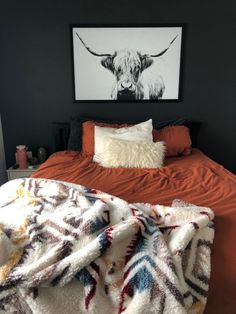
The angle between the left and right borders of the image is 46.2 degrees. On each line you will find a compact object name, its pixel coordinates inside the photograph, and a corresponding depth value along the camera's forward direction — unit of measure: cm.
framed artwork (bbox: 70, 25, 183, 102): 273
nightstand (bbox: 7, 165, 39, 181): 274
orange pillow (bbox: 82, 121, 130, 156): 253
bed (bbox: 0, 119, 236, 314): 97
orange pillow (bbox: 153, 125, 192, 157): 256
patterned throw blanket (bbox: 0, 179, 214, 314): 84
